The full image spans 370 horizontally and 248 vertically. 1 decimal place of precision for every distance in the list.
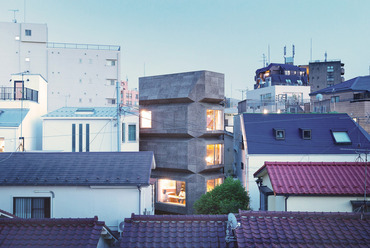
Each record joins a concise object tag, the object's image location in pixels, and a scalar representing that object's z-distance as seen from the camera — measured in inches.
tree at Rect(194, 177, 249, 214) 736.2
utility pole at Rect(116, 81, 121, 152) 898.6
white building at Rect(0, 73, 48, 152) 894.4
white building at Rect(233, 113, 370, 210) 909.2
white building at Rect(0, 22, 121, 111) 1926.7
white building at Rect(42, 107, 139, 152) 973.8
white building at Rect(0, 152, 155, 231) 593.0
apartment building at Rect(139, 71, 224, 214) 1004.6
